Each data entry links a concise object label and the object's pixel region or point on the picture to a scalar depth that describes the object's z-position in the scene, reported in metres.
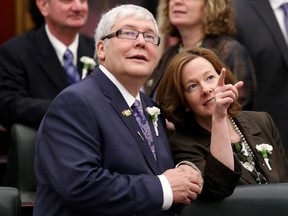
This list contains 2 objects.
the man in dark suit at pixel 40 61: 10.05
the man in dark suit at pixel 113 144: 6.87
